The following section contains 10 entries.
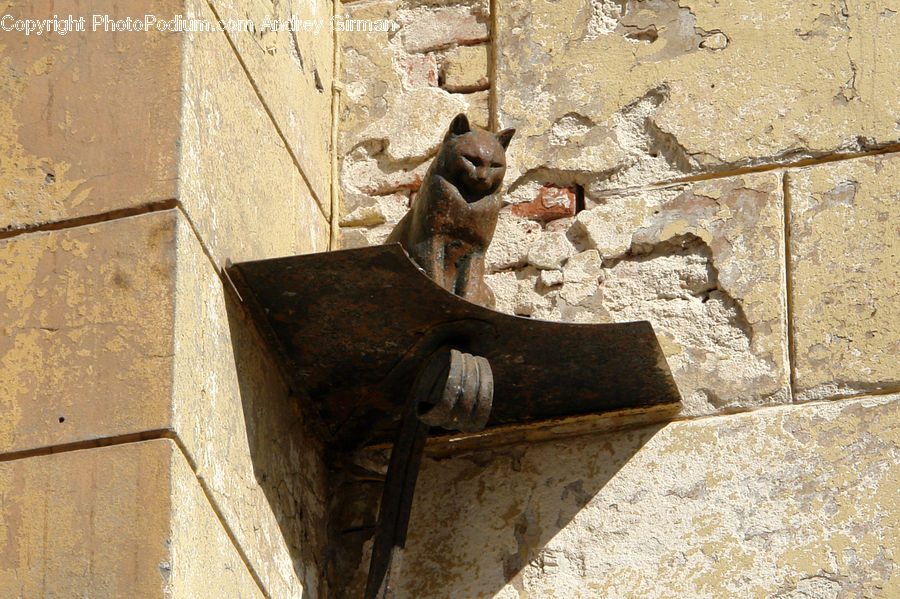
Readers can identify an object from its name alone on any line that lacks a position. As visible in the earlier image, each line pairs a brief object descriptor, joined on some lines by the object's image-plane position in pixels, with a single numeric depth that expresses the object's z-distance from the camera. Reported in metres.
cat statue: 6.30
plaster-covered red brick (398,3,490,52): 7.83
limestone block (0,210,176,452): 5.28
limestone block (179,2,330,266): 5.77
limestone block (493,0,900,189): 7.06
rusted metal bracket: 5.93
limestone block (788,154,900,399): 6.49
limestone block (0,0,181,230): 5.62
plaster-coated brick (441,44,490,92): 7.71
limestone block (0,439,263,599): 5.01
